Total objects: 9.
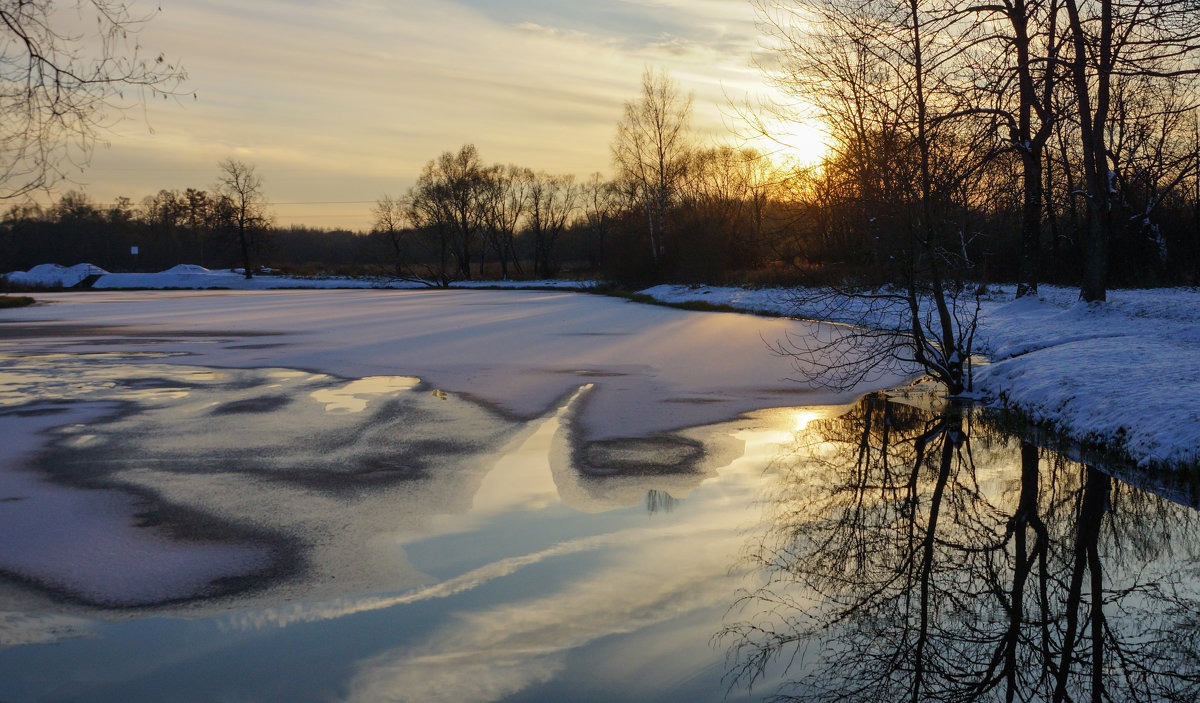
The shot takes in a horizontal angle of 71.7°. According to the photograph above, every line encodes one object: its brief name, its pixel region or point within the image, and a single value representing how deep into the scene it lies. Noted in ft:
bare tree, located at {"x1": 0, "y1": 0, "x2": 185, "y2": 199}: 22.30
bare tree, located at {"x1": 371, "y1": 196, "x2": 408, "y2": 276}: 257.55
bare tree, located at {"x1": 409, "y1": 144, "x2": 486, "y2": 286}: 245.65
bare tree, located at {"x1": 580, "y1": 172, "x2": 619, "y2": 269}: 251.19
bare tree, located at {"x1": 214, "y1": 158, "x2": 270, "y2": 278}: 226.58
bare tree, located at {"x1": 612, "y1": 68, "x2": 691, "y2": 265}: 144.15
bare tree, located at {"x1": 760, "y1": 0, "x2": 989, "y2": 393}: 34.37
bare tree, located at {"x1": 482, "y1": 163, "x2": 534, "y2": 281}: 262.47
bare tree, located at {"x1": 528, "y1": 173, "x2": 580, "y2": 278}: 290.97
